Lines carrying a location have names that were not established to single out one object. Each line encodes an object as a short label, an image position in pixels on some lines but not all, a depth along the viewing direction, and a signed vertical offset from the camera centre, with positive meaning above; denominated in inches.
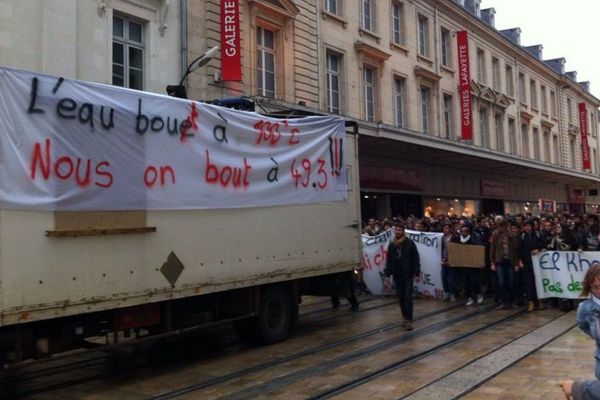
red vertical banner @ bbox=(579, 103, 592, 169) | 1957.4 +322.1
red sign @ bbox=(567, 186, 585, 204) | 1850.4 +130.6
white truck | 222.4 +2.4
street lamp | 360.1 +175.6
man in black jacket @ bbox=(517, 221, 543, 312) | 457.1 -11.7
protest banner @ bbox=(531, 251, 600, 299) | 439.8 -24.5
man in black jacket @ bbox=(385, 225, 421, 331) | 383.6 -16.7
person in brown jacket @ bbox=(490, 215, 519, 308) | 459.2 -14.2
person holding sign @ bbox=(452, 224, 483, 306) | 493.0 -27.7
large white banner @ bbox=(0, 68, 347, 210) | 225.9 +43.6
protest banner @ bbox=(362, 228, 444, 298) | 516.4 -18.3
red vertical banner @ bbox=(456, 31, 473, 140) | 1159.0 +298.4
